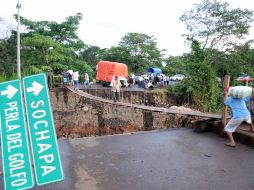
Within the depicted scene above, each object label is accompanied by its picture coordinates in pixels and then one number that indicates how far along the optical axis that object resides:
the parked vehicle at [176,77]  39.94
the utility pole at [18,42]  15.32
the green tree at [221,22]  23.34
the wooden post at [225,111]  6.84
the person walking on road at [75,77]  21.73
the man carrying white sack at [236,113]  6.26
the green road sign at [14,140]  2.83
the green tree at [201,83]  19.96
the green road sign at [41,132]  2.85
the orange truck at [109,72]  25.81
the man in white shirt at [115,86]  16.31
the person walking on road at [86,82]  24.16
